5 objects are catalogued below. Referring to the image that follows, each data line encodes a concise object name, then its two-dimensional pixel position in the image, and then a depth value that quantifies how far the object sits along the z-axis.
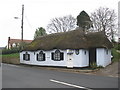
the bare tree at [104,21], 40.98
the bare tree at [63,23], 54.81
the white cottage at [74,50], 20.92
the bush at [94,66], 19.92
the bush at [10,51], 41.77
